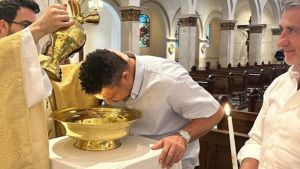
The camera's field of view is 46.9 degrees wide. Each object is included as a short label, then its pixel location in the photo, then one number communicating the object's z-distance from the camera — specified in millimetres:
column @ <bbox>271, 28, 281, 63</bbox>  24409
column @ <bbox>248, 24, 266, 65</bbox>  20641
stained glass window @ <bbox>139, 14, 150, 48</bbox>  20219
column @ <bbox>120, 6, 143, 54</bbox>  12508
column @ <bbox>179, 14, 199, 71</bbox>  15062
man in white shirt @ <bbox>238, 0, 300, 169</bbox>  1597
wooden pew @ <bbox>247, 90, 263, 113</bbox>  5379
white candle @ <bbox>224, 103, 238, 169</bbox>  1300
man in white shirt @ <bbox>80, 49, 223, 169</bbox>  1741
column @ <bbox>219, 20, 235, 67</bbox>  18672
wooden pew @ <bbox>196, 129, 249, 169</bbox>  3002
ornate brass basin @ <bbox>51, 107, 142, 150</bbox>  1340
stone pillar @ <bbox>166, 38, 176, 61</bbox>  20453
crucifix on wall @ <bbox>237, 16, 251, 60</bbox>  23286
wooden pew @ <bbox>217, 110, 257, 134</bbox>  3742
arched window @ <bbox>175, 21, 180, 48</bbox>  21481
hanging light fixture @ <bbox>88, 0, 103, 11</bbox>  10952
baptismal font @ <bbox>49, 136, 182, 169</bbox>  1271
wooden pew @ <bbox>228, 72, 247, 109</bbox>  9836
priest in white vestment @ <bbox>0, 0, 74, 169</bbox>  1239
